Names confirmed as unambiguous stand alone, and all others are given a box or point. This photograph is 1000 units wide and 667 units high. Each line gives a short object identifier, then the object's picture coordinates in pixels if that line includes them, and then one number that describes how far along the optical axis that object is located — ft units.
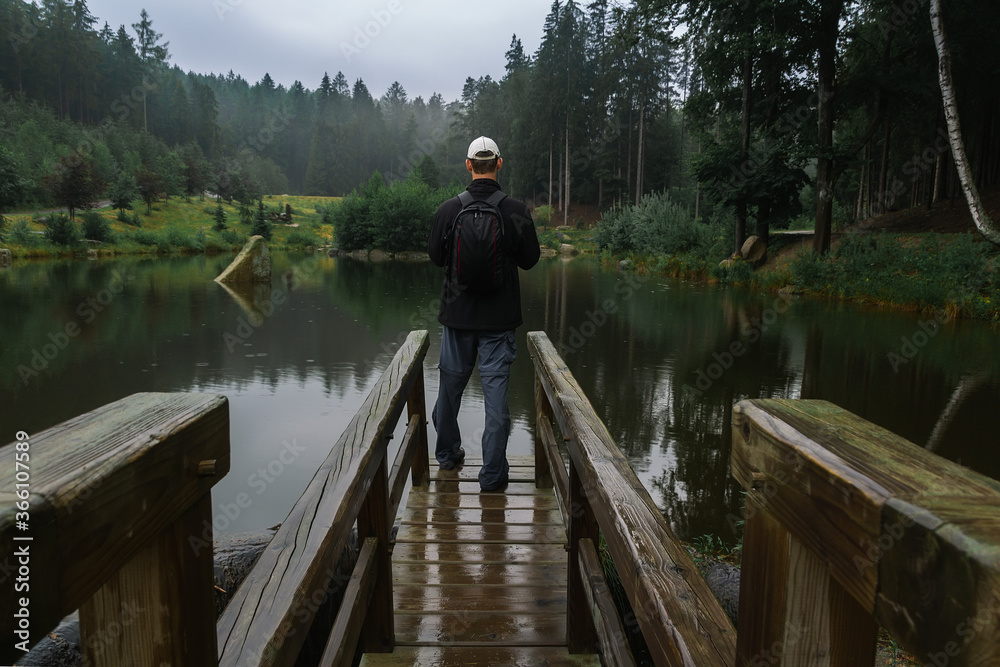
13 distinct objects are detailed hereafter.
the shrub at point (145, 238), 115.34
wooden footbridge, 1.73
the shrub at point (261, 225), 139.44
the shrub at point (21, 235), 92.95
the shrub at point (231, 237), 134.10
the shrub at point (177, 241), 118.11
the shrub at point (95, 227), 104.12
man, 11.59
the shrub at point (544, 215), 149.54
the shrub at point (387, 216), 119.85
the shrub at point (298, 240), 149.28
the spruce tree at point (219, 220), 139.64
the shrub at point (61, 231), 94.63
